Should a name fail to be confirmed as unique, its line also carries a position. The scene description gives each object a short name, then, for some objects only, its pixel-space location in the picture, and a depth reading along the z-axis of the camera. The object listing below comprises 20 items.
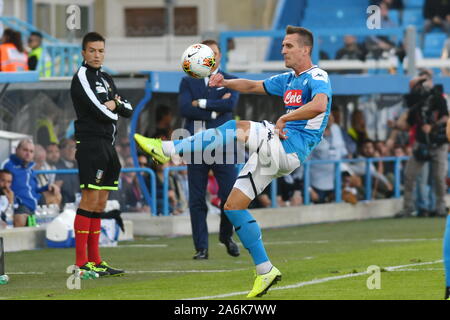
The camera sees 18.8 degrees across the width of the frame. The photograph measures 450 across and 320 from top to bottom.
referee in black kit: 12.73
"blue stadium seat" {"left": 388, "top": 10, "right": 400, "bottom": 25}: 36.84
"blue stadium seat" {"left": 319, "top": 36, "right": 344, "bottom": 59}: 28.55
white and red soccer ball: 12.02
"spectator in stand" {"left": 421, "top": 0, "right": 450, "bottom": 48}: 35.97
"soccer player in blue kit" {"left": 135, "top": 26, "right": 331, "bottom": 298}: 10.96
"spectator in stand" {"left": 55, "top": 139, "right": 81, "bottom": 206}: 17.78
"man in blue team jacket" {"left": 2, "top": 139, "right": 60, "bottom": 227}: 17.02
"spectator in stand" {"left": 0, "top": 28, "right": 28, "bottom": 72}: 21.19
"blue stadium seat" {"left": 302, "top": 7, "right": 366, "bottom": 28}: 35.66
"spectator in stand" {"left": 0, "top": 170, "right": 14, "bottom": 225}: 16.67
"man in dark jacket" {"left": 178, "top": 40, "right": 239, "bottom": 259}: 14.52
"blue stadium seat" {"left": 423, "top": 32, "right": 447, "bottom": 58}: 34.23
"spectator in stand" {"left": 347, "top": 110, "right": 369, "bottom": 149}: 23.19
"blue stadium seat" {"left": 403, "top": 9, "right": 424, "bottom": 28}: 36.88
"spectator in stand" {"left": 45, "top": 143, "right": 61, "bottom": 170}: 18.36
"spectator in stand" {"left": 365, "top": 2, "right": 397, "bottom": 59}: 25.78
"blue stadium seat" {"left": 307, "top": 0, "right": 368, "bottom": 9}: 36.69
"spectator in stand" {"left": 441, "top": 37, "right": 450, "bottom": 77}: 28.81
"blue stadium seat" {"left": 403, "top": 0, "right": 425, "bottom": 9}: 37.53
